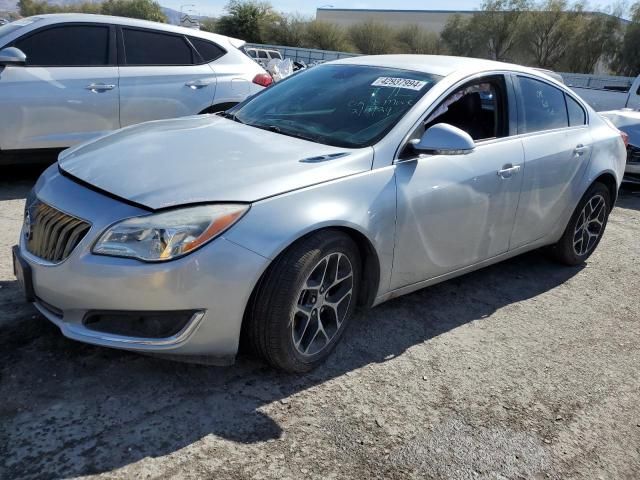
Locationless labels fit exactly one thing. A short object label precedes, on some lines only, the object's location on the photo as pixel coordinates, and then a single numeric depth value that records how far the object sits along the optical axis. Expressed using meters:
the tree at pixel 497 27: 50.91
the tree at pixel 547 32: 47.84
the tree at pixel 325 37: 59.25
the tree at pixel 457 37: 54.19
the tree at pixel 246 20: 58.12
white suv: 5.60
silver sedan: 2.56
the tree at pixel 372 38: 58.59
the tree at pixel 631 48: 43.91
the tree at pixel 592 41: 45.66
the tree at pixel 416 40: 57.00
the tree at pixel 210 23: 59.53
